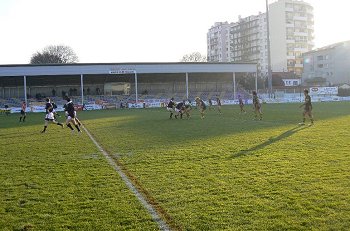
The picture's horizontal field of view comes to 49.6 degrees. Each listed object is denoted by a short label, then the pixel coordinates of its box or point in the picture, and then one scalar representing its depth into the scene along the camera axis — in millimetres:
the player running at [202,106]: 29056
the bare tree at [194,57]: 115125
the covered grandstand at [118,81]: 57531
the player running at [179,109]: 28453
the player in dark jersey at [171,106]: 28906
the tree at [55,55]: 89562
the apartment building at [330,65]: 89062
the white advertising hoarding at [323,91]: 64500
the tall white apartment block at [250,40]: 117944
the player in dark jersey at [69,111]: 19047
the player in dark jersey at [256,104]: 25609
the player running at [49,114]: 20375
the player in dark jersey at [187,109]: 29275
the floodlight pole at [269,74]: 53856
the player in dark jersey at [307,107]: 20594
